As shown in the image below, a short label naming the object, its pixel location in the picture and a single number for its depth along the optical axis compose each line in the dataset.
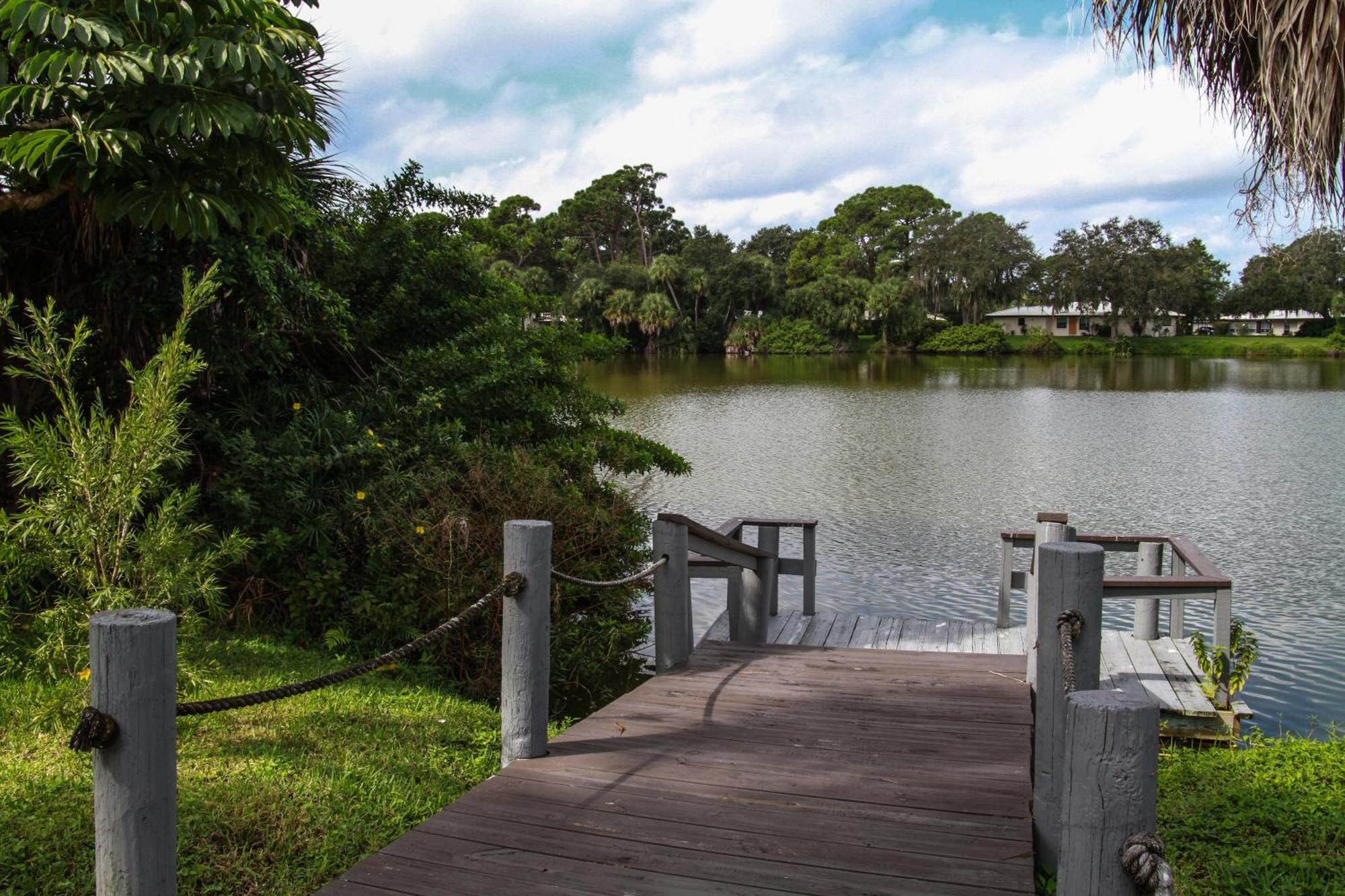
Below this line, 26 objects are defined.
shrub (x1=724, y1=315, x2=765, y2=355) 72.75
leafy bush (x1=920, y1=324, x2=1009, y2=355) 72.19
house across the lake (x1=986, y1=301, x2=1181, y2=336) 83.10
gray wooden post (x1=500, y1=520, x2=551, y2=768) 4.39
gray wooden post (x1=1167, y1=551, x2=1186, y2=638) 8.07
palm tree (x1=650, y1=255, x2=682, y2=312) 71.38
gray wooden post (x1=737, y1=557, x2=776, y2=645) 7.67
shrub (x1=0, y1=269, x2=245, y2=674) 5.20
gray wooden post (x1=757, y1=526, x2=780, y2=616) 8.52
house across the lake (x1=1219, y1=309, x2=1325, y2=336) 86.12
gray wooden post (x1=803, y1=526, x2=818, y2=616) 9.01
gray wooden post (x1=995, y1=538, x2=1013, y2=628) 8.65
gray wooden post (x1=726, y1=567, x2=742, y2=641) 7.72
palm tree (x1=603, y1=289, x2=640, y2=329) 69.44
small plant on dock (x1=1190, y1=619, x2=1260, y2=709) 6.73
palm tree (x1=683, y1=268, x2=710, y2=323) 71.75
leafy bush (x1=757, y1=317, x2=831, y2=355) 72.50
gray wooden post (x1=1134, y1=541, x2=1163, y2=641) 8.08
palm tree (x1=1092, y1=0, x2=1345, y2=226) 5.50
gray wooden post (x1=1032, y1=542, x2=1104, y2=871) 3.71
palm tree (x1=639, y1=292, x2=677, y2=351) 68.62
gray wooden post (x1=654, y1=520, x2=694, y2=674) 5.77
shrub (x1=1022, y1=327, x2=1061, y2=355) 74.50
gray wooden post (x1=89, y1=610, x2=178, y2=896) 2.45
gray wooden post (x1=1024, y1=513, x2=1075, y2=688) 5.96
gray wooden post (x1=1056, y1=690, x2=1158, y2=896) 2.00
